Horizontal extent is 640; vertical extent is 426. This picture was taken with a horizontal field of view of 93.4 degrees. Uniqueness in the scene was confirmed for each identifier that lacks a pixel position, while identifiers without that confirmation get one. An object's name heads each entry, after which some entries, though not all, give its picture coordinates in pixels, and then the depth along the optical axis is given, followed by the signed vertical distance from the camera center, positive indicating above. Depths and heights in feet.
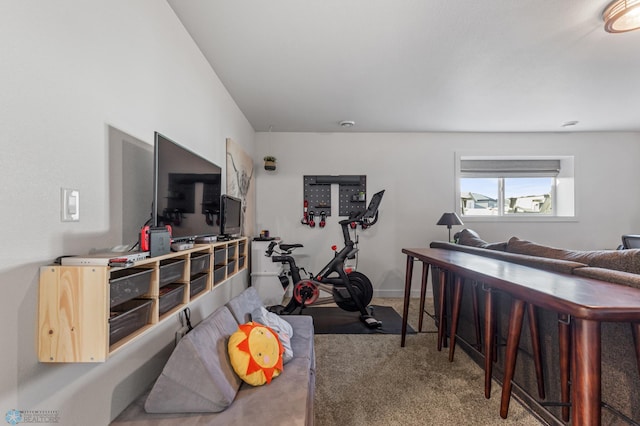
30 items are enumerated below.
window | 14.84 +1.40
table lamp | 12.84 -0.26
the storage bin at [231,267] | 6.99 -1.29
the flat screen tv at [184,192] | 4.58 +0.39
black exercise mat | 9.72 -3.79
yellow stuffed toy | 4.47 -2.17
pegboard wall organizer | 14.32 +0.98
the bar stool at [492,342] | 5.26 -2.27
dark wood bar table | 2.92 -0.97
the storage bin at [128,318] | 3.21 -1.21
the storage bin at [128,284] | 3.17 -0.80
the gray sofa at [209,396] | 3.75 -2.49
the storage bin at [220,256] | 6.16 -0.90
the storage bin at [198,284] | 5.07 -1.24
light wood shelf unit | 3.00 -1.01
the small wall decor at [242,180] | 10.05 +1.25
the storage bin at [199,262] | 5.12 -0.86
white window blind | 14.84 +2.28
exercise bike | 10.91 -2.62
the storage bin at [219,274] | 6.15 -1.27
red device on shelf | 3.77 -0.32
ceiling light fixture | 5.54 +3.81
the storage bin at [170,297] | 4.14 -1.21
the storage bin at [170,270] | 4.11 -0.82
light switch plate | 3.42 +0.09
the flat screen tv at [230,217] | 8.02 -0.10
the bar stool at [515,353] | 4.60 -2.20
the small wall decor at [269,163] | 13.78 +2.30
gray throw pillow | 5.37 -2.28
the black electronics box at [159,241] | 3.79 -0.36
